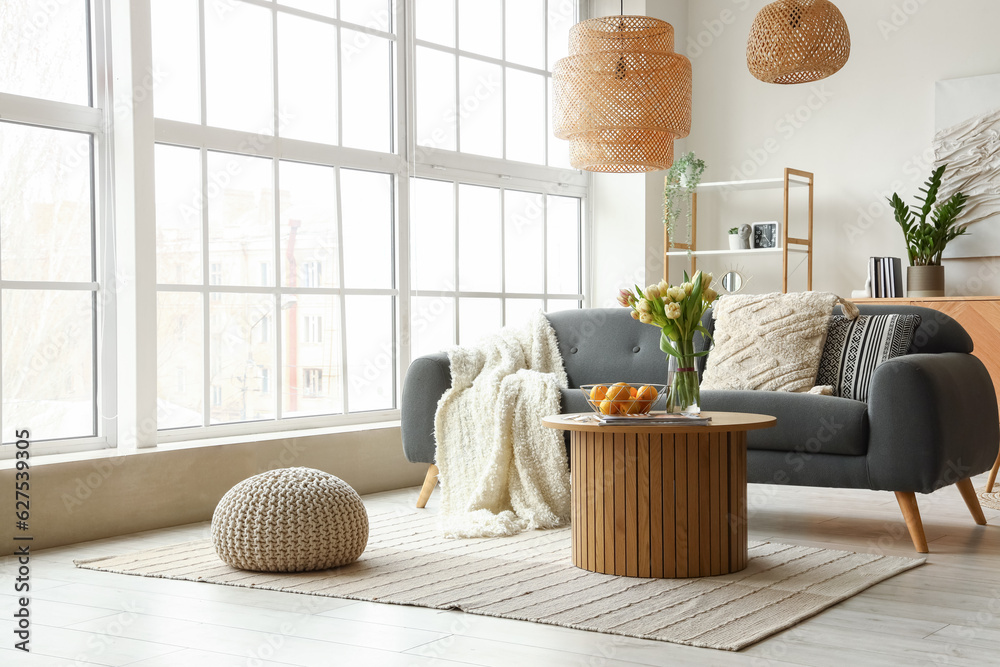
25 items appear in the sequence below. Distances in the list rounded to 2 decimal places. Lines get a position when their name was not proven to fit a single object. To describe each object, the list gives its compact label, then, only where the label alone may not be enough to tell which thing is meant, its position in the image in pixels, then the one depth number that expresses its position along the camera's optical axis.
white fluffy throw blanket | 3.84
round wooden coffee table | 2.89
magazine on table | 2.92
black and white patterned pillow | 3.85
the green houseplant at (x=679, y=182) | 6.32
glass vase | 3.16
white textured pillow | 3.93
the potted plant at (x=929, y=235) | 5.61
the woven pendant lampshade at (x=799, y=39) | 4.02
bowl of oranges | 3.03
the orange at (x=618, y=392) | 3.03
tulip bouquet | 3.17
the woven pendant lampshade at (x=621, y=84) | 3.91
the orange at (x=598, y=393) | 3.06
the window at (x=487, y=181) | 5.38
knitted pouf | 2.99
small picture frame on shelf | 6.26
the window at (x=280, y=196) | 4.24
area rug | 2.42
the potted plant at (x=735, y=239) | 6.38
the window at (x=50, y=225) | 3.67
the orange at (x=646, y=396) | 3.04
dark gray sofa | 3.27
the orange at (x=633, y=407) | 3.04
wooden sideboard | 5.21
